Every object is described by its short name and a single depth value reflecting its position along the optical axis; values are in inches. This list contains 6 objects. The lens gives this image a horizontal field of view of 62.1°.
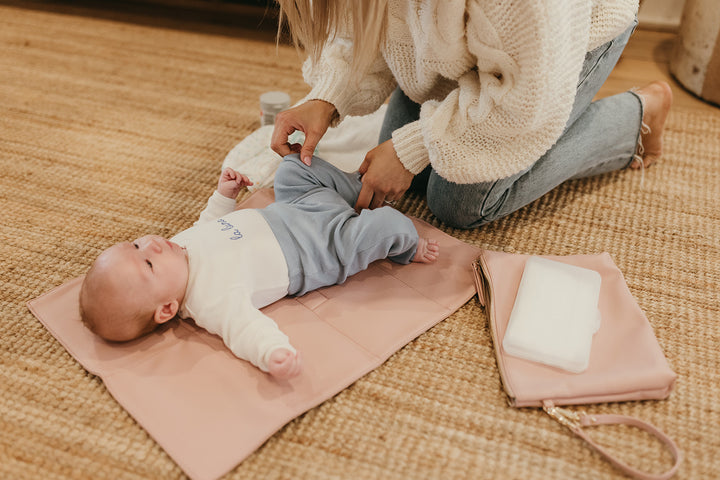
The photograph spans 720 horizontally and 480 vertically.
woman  34.1
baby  33.9
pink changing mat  31.7
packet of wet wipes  34.5
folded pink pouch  32.2
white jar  58.2
